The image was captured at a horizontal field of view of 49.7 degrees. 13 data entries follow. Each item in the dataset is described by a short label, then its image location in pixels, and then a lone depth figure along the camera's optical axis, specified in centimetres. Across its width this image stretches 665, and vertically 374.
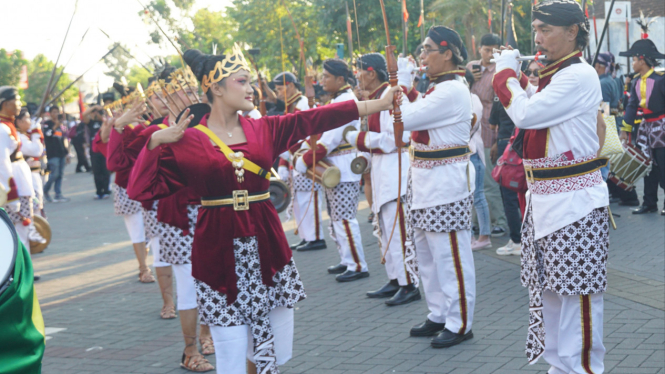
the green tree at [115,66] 10198
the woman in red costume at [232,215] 367
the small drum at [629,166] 984
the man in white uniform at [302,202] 944
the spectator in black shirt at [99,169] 1741
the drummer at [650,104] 975
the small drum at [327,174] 765
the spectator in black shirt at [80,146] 2161
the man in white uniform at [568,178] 372
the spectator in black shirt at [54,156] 1784
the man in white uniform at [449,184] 513
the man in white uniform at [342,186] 768
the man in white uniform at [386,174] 633
